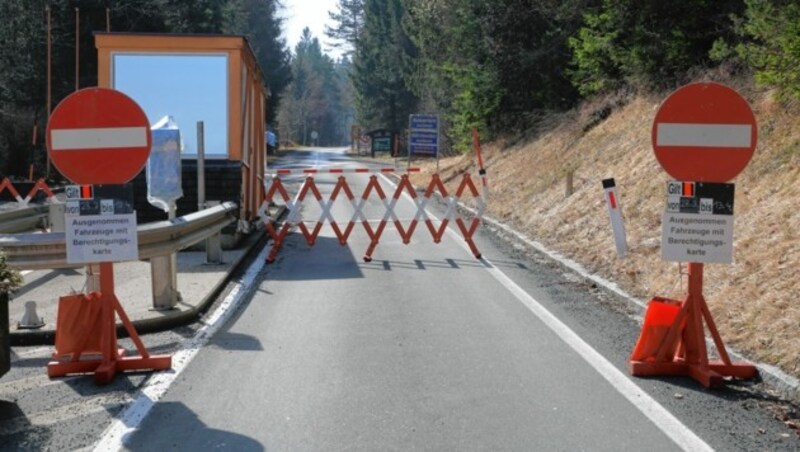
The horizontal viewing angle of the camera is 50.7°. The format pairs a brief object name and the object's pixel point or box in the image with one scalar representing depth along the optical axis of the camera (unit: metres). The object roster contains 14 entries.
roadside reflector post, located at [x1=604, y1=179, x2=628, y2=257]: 10.99
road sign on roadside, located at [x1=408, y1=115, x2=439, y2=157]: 33.44
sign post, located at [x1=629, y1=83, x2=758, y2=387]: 6.38
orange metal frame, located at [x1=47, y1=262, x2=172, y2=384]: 6.36
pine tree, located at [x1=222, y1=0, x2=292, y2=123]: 71.62
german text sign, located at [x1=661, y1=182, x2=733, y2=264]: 6.44
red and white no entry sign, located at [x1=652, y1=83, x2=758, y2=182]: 6.38
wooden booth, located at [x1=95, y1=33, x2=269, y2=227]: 13.81
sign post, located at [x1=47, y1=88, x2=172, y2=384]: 6.29
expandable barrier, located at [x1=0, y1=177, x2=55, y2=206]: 17.30
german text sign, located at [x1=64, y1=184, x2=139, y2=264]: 6.31
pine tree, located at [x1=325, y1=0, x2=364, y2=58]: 109.81
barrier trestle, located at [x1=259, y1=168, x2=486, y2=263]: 13.33
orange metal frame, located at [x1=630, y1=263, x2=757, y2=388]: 6.40
